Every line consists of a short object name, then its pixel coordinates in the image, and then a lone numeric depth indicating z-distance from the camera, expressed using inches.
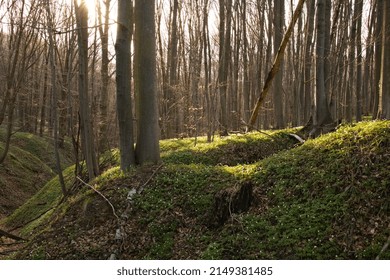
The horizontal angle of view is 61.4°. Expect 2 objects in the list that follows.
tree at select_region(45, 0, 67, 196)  390.3
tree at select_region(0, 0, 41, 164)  531.2
